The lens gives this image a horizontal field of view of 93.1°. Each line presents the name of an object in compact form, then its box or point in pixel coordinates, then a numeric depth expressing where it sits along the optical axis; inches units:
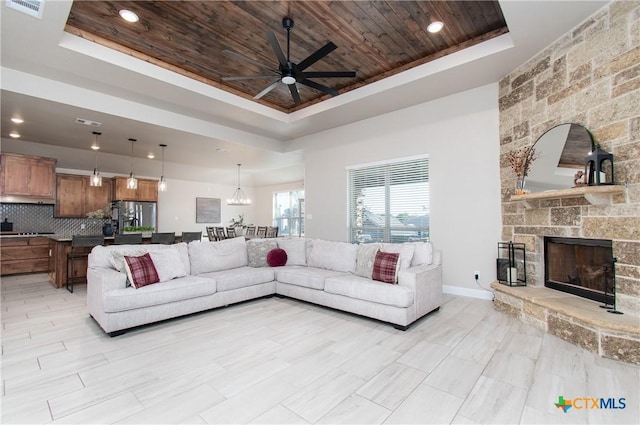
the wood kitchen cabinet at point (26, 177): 231.0
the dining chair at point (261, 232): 320.6
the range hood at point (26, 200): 246.4
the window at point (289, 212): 437.7
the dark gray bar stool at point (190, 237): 241.6
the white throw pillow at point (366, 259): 150.5
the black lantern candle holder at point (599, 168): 112.3
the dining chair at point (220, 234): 306.5
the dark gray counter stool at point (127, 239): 205.0
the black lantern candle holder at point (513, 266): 151.9
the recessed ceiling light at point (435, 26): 133.1
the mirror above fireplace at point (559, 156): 123.5
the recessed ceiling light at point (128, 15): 123.9
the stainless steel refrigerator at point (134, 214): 303.9
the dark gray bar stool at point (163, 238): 217.0
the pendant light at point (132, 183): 219.9
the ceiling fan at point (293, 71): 121.5
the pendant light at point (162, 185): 234.9
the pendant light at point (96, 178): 212.7
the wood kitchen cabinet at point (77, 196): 285.6
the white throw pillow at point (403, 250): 145.4
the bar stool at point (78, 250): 191.3
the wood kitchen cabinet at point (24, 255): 241.8
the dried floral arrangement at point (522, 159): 146.8
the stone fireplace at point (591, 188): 105.7
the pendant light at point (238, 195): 447.7
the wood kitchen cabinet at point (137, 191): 313.0
